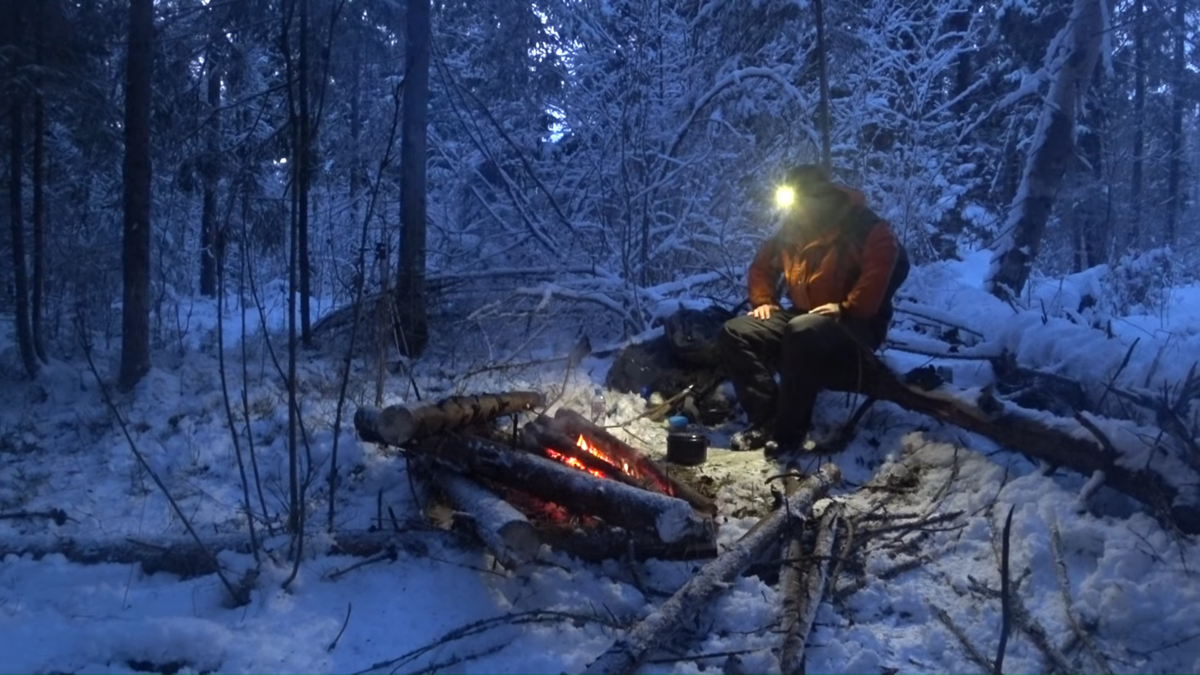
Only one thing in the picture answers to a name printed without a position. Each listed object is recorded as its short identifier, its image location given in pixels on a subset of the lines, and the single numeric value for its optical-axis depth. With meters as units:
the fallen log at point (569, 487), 3.56
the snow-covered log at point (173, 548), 3.51
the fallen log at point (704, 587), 2.71
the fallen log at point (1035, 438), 3.41
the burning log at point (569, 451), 4.36
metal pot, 4.98
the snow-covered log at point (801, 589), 2.87
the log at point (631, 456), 4.19
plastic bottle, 6.04
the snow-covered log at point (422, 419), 4.07
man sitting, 5.17
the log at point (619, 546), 3.62
